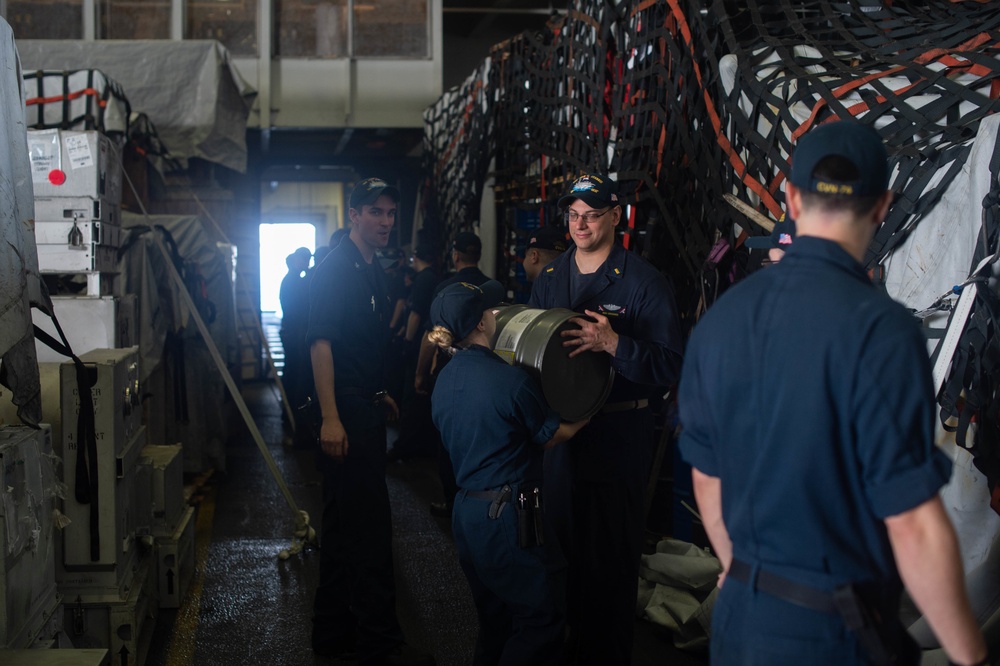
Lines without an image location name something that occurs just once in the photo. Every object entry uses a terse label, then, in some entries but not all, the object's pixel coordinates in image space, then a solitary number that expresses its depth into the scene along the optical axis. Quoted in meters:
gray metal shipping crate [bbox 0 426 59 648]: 2.88
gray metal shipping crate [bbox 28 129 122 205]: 6.15
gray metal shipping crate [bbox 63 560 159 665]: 3.95
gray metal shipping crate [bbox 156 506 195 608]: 4.90
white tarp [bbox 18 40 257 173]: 10.03
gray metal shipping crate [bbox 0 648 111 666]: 2.68
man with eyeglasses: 3.69
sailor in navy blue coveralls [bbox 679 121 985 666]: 1.77
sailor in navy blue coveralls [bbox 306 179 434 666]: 4.08
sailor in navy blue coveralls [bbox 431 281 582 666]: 3.21
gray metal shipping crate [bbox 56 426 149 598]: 3.91
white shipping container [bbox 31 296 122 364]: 6.18
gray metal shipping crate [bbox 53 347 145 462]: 3.85
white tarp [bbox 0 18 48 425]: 2.98
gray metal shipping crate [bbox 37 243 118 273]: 6.18
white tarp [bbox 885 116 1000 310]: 3.20
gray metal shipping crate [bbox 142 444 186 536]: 4.86
